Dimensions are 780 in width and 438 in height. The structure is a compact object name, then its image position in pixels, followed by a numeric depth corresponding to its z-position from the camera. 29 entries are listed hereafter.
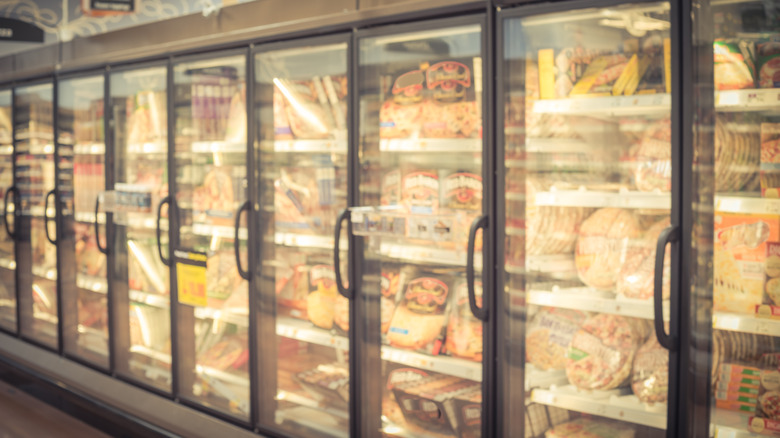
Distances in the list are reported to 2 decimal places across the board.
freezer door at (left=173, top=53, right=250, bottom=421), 3.55
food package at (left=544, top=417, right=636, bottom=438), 2.45
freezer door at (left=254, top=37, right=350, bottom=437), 3.13
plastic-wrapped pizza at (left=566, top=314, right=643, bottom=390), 2.39
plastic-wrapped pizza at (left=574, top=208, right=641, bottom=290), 2.40
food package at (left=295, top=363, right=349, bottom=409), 3.18
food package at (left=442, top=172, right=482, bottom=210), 2.68
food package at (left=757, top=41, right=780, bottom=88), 2.05
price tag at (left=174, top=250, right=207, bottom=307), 3.58
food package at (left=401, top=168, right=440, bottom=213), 2.78
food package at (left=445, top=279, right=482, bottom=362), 2.72
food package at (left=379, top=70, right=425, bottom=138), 2.81
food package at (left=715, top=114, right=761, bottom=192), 2.12
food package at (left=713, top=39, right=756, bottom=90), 2.06
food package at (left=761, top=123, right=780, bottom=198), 2.06
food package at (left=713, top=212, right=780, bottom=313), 2.11
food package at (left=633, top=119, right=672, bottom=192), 2.24
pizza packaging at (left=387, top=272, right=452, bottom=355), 2.83
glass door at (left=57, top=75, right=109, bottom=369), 4.49
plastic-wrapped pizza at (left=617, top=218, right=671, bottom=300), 2.30
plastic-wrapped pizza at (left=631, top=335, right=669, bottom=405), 2.29
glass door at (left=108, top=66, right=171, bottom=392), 4.00
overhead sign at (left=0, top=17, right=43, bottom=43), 4.91
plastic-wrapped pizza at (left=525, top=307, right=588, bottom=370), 2.53
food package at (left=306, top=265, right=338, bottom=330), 3.22
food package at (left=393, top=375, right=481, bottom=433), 2.78
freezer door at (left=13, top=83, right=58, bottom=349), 4.97
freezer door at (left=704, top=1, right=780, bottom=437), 2.00
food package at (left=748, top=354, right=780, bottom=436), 2.10
